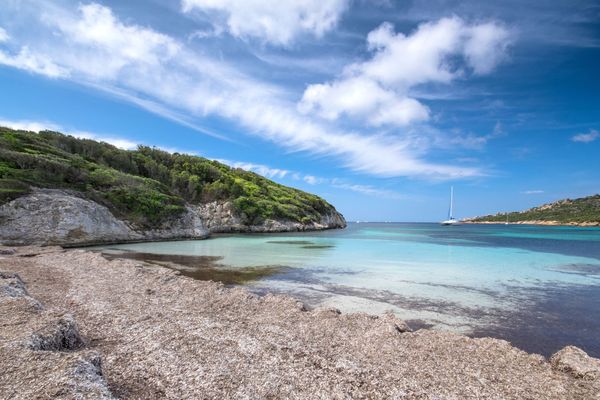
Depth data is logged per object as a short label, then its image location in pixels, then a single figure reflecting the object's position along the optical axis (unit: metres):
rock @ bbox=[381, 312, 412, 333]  8.16
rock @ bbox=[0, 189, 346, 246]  26.73
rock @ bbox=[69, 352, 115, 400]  3.98
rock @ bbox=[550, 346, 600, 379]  5.96
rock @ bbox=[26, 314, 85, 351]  5.40
